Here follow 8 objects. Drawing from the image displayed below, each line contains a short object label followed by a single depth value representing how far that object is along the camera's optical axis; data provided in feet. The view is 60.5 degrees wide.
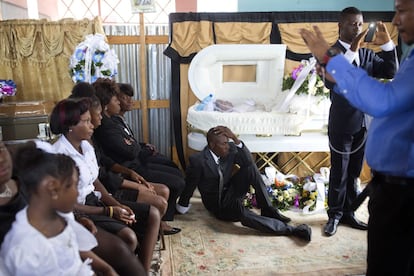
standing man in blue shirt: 3.37
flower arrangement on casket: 10.70
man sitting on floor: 9.04
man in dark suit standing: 7.40
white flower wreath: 9.23
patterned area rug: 7.16
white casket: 10.52
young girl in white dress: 3.53
